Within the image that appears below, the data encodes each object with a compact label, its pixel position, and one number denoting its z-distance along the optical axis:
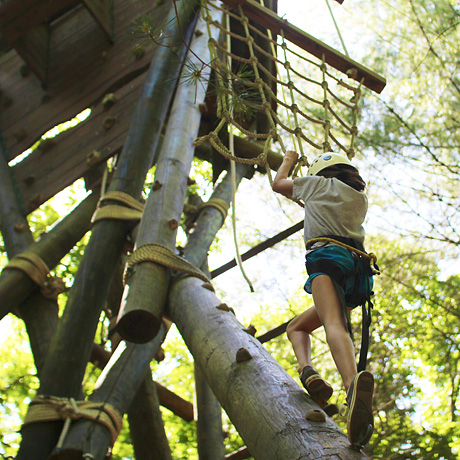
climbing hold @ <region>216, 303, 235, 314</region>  2.48
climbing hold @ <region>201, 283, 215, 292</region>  2.79
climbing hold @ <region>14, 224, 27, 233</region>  4.17
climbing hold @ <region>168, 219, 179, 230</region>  3.12
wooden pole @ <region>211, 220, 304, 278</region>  4.77
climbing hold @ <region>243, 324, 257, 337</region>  2.40
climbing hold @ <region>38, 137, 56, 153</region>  4.83
